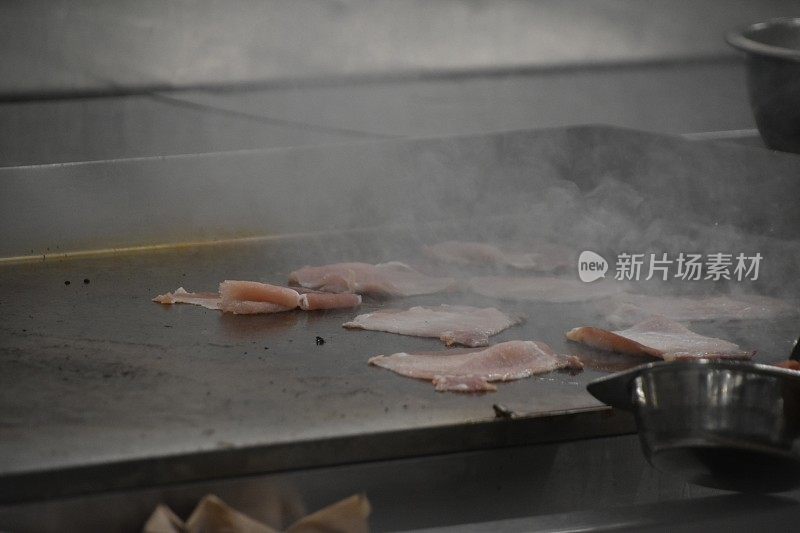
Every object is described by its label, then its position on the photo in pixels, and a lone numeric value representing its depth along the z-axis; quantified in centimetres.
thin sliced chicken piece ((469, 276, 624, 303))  531
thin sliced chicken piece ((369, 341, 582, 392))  420
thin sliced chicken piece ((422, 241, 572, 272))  570
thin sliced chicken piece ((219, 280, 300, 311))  494
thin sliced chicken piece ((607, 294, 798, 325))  507
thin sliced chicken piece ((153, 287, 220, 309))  501
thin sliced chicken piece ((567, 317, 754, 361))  451
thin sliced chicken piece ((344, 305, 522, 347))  471
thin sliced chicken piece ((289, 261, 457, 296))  524
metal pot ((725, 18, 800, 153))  577
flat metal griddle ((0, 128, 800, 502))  346
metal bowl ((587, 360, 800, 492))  330
